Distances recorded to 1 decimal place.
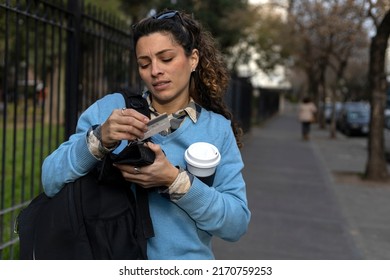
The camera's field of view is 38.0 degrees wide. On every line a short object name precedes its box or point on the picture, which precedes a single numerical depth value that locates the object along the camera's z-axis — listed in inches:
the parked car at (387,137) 614.9
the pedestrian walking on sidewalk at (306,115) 796.0
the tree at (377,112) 417.4
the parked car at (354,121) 984.9
